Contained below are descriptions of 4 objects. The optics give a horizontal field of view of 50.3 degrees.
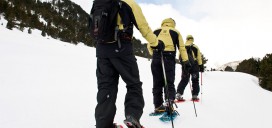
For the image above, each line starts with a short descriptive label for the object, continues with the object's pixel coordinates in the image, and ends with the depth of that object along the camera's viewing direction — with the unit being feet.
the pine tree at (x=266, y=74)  84.64
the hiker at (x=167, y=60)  20.24
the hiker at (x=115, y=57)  12.26
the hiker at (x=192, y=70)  29.32
